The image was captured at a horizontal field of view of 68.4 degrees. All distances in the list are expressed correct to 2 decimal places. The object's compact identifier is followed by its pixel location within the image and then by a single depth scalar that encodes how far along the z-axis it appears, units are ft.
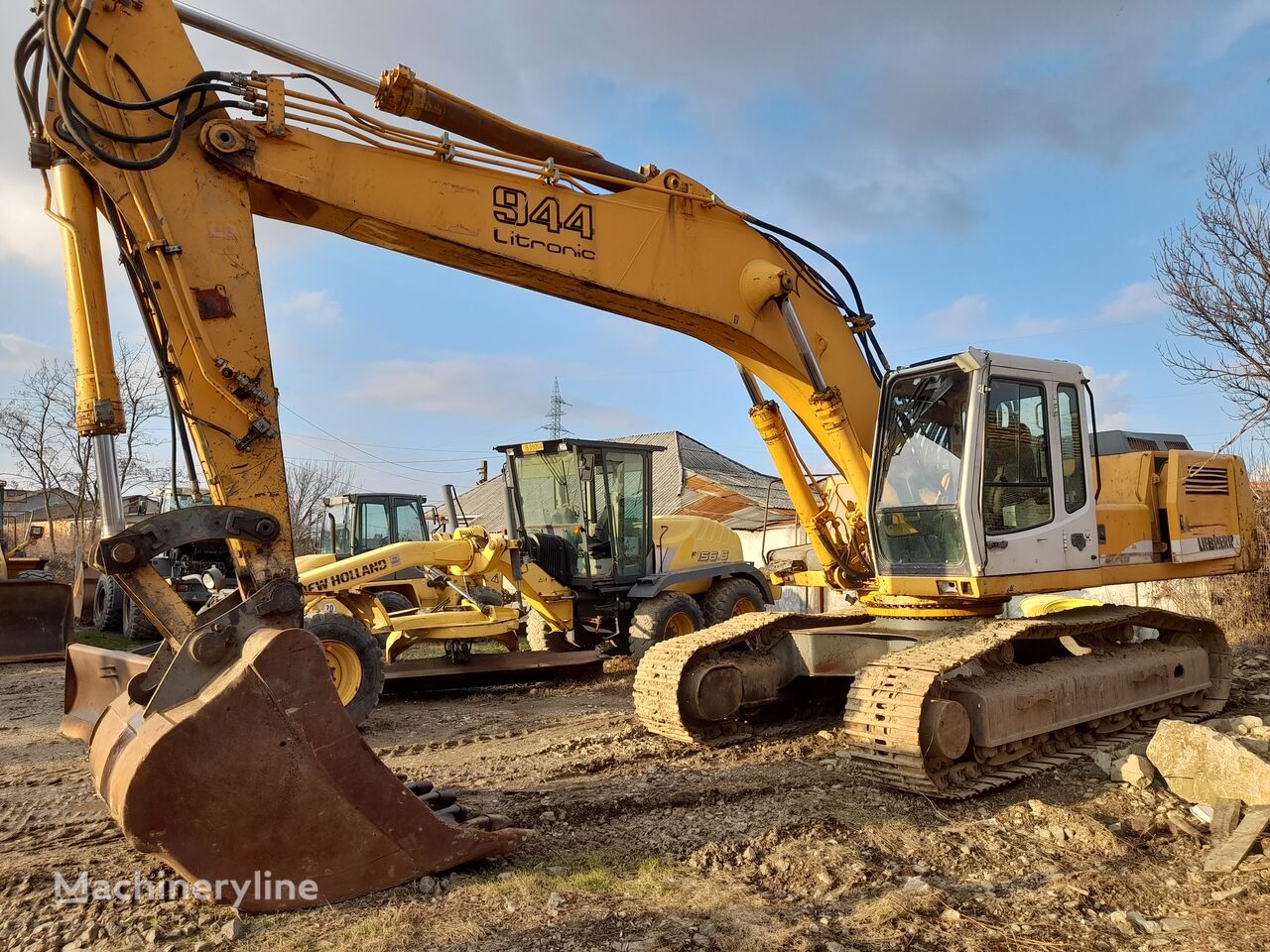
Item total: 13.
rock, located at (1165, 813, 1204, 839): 15.49
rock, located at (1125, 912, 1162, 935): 11.87
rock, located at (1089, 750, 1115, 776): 18.85
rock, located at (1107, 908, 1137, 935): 11.82
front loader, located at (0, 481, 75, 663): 38.22
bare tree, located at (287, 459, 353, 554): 93.20
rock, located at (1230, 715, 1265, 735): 19.51
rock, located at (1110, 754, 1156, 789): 17.54
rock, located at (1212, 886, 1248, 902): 12.78
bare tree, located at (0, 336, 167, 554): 83.05
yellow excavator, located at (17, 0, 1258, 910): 11.46
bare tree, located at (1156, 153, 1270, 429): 36.76
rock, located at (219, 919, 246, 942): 10.69
